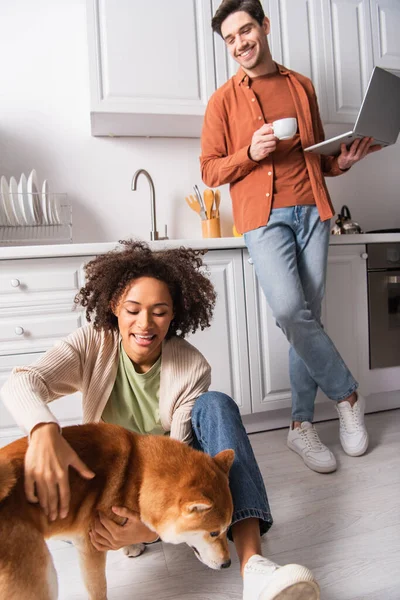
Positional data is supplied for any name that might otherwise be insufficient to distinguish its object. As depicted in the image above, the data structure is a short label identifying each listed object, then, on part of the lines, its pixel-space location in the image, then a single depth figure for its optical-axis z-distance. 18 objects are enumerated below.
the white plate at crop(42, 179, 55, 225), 2.00
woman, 0.82
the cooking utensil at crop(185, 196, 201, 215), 2.41
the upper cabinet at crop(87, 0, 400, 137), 1.99
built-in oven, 2.10
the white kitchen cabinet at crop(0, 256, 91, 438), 1.71
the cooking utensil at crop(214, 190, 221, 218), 2.36
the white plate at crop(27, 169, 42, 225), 1.98
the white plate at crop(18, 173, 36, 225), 1.97
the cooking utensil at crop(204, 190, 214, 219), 2.33
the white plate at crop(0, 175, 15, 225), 1.96
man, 1.62
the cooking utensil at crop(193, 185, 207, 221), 2.36
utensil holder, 2.32
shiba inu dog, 0.73
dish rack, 2.04
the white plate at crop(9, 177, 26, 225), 1.97
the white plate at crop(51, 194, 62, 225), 2.07
